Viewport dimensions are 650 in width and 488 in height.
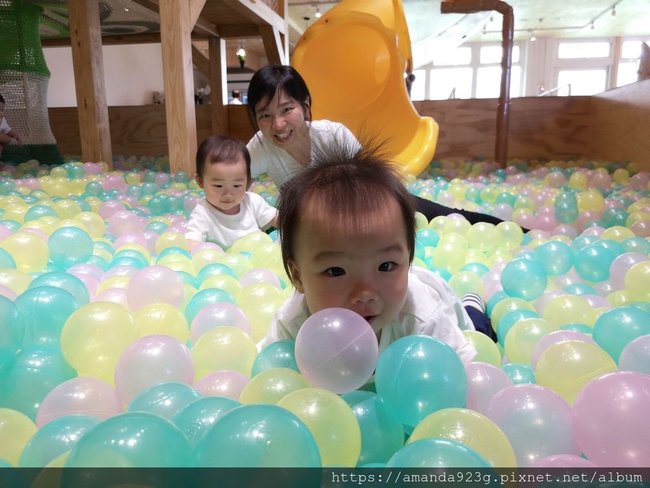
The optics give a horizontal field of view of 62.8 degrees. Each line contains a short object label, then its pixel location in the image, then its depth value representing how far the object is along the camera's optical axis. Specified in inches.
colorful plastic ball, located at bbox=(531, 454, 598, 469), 20.5
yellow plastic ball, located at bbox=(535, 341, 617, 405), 28.1
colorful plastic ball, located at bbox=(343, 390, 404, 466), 24.4
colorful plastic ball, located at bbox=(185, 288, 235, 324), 42.8
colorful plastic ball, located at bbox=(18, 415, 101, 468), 21.5
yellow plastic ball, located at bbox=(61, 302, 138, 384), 31.5
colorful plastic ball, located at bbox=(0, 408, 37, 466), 23.5
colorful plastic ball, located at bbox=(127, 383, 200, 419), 24.6
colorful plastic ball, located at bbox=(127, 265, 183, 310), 42.5
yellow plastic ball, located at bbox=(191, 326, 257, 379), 32.4
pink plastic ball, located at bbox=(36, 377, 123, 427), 26.1
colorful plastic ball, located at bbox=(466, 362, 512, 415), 27.2
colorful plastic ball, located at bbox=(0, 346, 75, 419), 29.4
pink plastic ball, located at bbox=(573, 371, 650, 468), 21.8
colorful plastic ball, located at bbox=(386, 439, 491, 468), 17.4
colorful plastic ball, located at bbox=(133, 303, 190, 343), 36.6
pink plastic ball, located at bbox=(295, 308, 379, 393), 25.7
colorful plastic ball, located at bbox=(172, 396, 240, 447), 22.0
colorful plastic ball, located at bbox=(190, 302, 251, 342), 38.2
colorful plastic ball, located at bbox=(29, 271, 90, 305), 41.4
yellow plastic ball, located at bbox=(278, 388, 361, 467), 21.8
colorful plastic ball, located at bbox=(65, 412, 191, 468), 17.4
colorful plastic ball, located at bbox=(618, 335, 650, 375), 28.4
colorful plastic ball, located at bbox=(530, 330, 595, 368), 33.1
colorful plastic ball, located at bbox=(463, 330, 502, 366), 34.4
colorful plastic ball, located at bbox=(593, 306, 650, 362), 32.9
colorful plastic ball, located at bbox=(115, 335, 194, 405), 28.4
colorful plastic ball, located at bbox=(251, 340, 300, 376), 30.3
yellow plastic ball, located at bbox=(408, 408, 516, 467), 20.5
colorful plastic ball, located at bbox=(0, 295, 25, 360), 31.4
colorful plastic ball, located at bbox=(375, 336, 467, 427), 25.0
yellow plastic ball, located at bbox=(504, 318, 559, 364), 35.6
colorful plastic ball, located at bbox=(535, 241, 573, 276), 53.2
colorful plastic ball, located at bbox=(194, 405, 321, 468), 17.8
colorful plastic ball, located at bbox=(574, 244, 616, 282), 50.6
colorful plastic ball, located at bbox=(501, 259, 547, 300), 46.6
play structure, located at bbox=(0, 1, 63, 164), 123.8
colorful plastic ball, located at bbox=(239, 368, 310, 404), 25.9
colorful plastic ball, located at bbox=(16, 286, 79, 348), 35.5
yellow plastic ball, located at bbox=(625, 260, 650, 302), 42.2
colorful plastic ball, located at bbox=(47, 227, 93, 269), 54.5
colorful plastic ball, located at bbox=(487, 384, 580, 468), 23.1
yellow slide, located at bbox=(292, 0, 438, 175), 118.1
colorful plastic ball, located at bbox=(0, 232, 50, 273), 51.4
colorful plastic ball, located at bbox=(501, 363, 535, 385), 31.6
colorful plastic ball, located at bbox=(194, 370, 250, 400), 28.6
